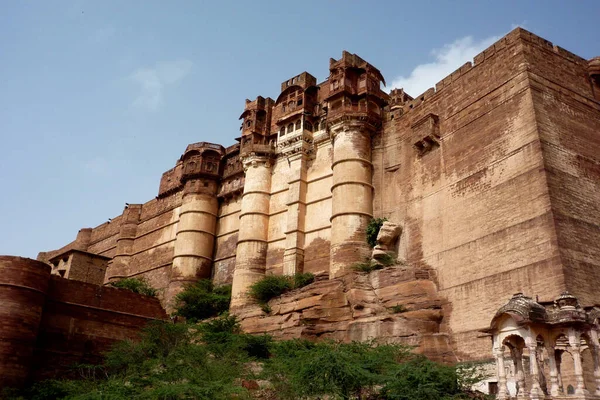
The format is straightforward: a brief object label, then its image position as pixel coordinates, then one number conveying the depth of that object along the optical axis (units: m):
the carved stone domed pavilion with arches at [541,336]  9.25
